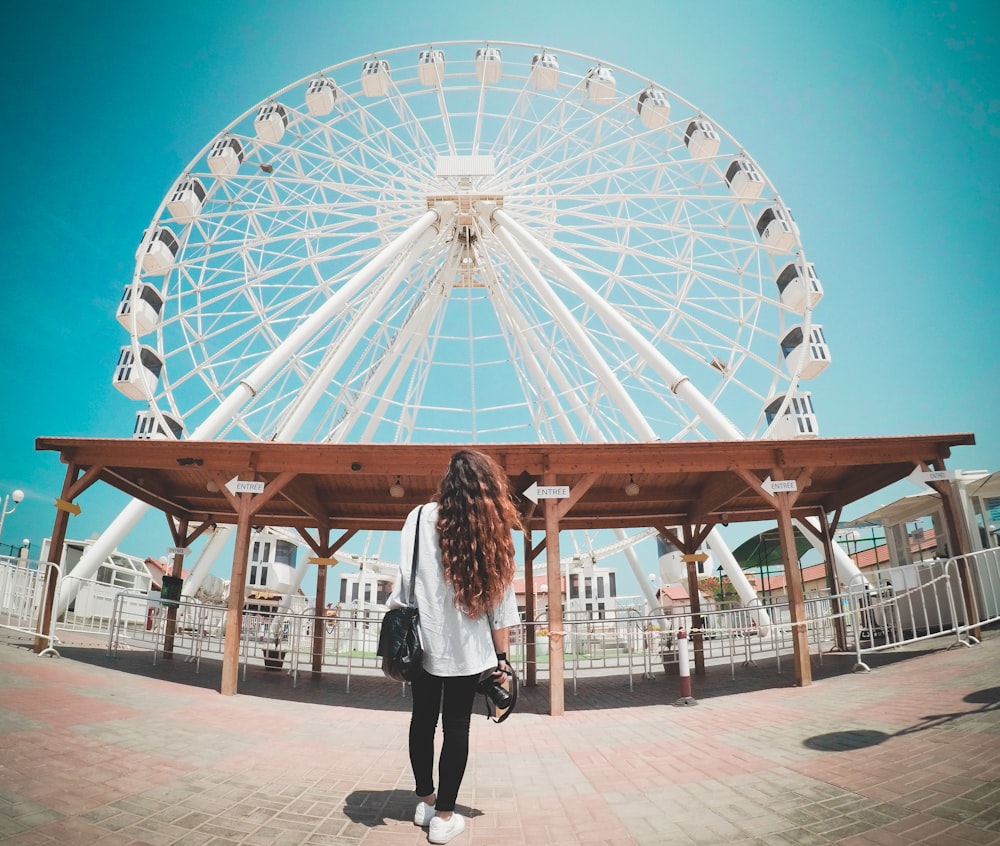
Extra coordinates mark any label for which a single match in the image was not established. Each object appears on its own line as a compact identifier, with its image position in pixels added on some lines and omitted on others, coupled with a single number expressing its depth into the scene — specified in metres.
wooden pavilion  8.34
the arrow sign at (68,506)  9.07
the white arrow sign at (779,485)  8.62
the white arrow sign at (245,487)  8.42
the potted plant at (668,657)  11.10
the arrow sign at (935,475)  8.86
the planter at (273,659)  10.70
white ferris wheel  15.65
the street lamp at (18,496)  19.49
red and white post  7.36
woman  2.83
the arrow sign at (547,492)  8.21
